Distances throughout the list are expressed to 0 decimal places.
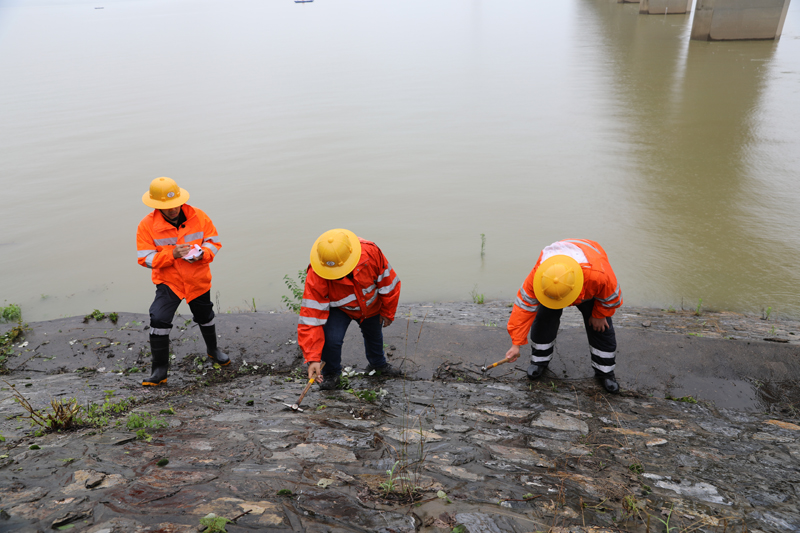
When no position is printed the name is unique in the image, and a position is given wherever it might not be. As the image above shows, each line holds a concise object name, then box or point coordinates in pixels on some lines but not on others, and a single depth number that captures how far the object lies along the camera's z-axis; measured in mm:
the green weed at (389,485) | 2441
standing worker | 4246
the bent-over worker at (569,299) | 3570
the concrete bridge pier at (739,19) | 21844
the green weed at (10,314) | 6207
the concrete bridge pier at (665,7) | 34375
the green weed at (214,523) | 2021
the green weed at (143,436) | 3014
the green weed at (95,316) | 5735
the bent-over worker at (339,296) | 3582
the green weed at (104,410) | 3248
